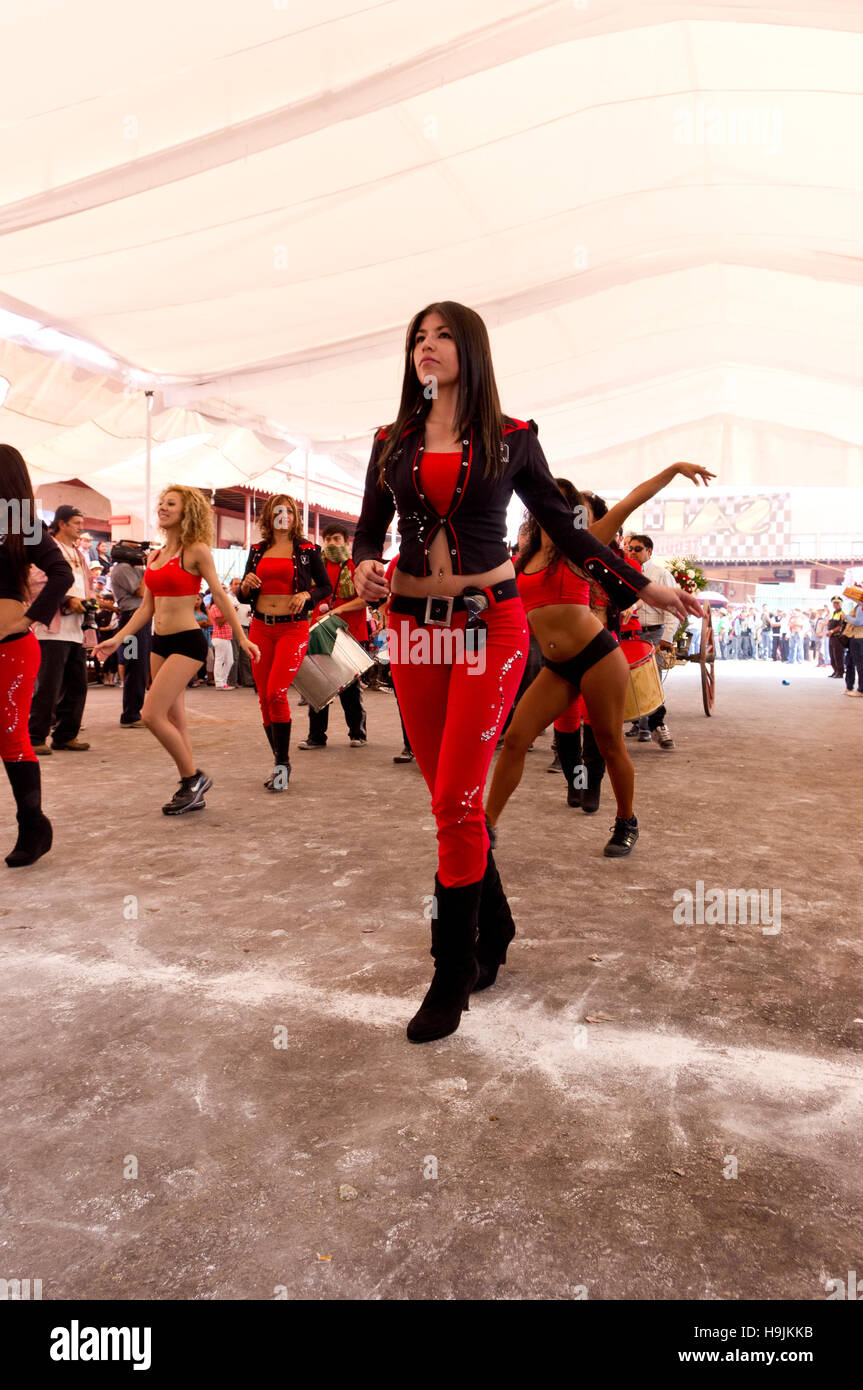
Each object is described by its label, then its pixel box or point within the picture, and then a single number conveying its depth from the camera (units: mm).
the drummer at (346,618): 8430
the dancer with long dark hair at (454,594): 2512
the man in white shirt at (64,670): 7824
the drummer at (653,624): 8359
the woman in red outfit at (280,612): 6281
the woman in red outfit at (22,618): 4113
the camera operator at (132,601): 9445
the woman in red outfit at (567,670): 4398
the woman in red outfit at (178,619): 5426
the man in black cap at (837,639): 19000
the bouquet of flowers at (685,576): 10484
